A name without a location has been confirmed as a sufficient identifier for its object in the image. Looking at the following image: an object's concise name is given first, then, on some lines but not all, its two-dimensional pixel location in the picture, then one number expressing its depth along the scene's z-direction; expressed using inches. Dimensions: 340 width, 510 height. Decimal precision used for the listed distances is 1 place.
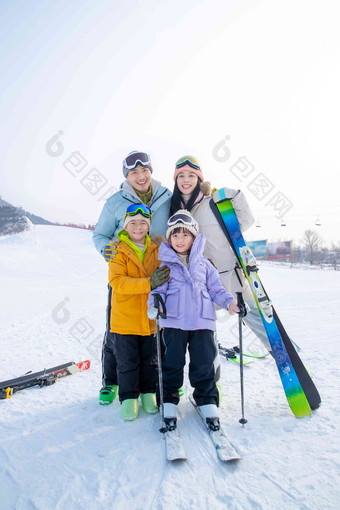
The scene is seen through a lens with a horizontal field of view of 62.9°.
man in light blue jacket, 112.9
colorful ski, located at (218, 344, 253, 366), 149.1
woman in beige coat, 113.6
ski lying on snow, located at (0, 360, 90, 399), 112.4
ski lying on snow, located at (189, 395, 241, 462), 68.0
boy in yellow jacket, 95.7
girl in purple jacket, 88.7
